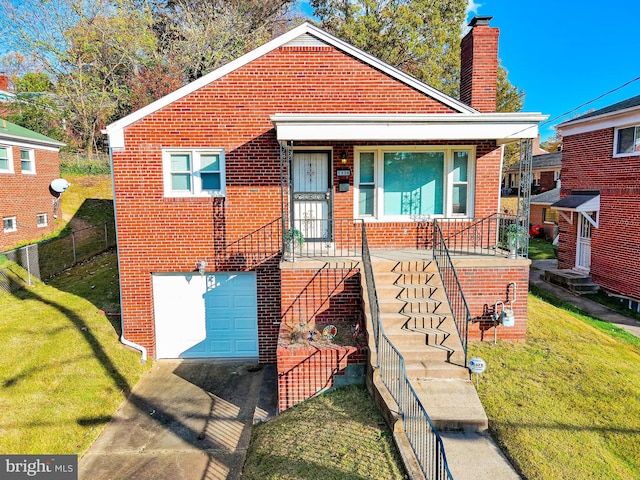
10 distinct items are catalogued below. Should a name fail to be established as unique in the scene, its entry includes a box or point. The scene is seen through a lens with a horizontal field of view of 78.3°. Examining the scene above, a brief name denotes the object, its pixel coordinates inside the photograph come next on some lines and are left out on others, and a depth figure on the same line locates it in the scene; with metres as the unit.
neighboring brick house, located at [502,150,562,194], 29.78
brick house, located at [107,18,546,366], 8.81
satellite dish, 18.27
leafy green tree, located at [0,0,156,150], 23.81
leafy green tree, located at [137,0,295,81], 24.36
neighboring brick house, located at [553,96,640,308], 12.39
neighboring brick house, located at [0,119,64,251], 15.91
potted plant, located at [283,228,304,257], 8.14
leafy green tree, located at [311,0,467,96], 25.03
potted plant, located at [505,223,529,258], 8.04
